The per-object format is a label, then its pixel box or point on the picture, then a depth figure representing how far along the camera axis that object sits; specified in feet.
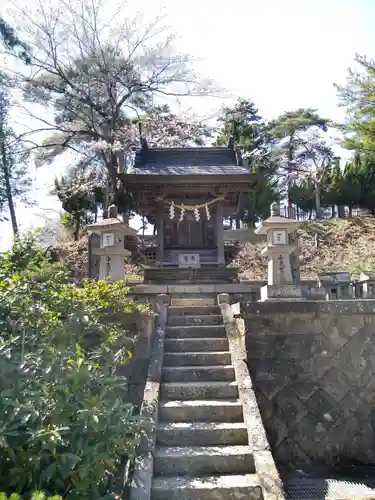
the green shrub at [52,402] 9.12
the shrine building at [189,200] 38.47
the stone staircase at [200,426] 12.13
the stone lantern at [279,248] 28.84
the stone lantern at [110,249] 29.27
